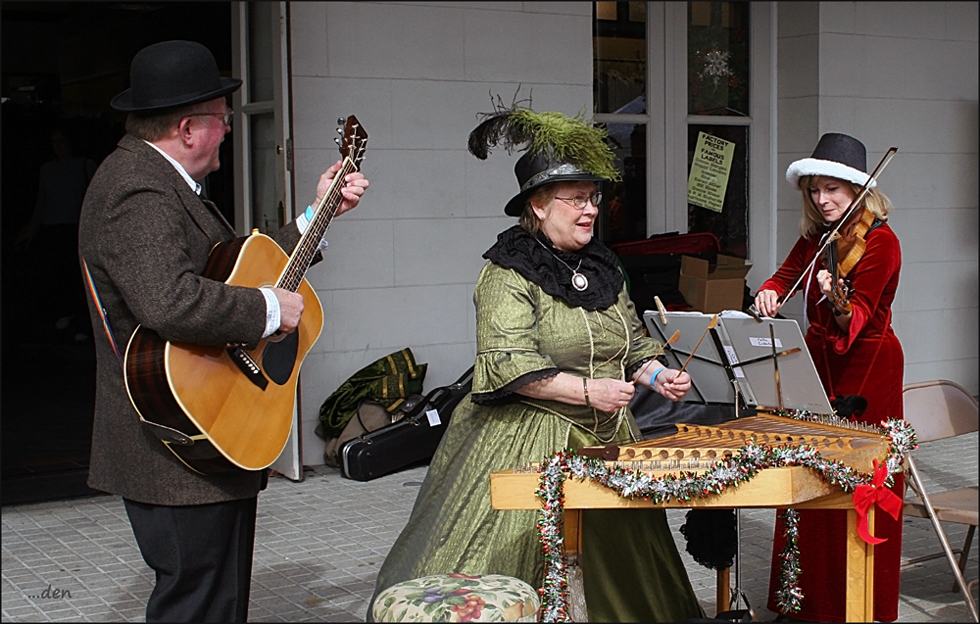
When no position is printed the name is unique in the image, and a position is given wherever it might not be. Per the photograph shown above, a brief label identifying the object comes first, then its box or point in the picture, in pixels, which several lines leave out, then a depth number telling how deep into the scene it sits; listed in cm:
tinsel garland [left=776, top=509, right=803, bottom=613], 348
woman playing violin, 379
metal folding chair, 396
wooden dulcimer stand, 280
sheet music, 336
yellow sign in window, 731
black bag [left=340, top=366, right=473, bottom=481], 586
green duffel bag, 595
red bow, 293
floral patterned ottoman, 260
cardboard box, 642
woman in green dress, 319
